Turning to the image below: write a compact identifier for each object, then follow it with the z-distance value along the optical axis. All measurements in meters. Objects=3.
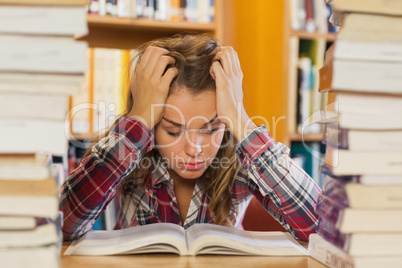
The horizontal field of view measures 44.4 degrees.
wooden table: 0.81
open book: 0.88
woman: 1.15
